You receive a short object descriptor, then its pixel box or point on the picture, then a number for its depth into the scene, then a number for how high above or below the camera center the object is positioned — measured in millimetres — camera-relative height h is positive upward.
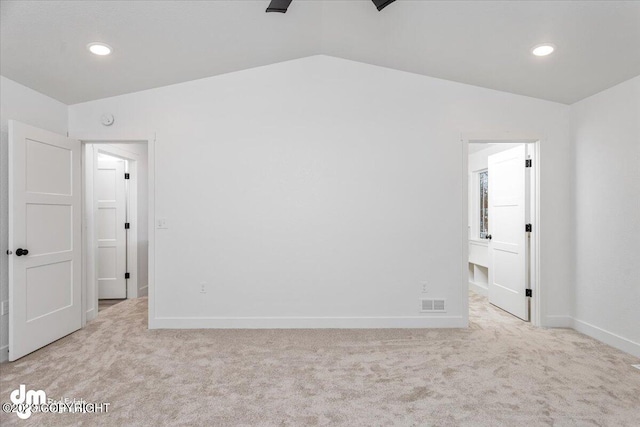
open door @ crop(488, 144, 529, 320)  3955 -240
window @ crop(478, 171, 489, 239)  5660 +144
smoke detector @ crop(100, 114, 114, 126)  3688 +1005
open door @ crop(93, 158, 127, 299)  5004 -301
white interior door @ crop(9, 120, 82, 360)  2891 -215
